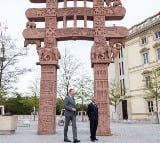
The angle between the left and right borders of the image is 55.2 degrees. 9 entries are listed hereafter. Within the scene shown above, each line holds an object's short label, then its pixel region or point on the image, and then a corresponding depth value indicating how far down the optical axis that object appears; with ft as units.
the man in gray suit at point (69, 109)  18.12
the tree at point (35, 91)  91.89
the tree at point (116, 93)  75.74
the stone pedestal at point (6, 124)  23.81
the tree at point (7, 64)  44.44
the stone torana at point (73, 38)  23.38
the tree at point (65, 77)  59.45
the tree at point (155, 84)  57.44
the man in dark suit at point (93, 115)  18.81
